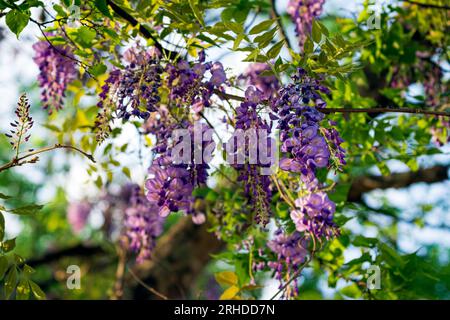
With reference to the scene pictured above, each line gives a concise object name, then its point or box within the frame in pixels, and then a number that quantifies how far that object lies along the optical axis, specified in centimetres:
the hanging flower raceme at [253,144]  152
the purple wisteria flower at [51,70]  221
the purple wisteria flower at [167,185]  156
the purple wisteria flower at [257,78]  252
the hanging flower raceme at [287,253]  199
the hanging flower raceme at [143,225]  246
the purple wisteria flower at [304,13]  253
